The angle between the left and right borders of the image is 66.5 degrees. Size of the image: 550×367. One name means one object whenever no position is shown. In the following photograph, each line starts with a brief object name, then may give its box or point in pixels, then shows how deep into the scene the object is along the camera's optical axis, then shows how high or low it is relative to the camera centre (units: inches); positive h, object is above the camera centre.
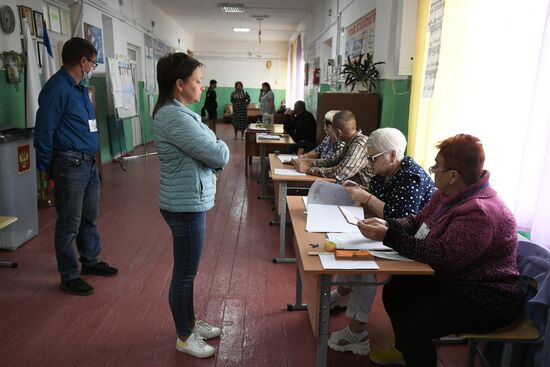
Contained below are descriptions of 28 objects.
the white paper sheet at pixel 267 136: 219.5 -27.2
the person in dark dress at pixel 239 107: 392.5 -22.0
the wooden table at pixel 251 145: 249.4 -35.6
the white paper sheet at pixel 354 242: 65.8 -24.8
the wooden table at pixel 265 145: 209.4 -31.4
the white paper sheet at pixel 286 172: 125.5 -26.2
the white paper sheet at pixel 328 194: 89.8 -23.0
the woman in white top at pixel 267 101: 380.6 -15.2
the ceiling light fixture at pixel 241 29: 524.7 +67.5
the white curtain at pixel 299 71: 463.5 +15.6
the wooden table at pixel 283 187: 120.8 -31.2
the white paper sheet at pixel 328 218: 75.0 -24.8
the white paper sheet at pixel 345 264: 58.8 -24.8
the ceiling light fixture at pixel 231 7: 366.0 +66.6
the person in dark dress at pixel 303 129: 221.0 -23.5
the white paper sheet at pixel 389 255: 62.5 -24.9
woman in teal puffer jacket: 67.4 -12.3
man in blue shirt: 94.7 -14.7
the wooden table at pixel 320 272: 58.8 -25.6
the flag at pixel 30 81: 165.3 -0.5
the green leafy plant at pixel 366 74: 165.3 +4.5
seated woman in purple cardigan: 59.1 -23.6
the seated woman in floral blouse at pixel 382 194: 81.7 -21.1
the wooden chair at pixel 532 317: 57.8 -32.2
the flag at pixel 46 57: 181.2 +9.7
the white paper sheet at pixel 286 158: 147.9 -26.1
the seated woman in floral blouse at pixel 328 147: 134.9 -20.8
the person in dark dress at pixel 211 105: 432.5 -22.3
